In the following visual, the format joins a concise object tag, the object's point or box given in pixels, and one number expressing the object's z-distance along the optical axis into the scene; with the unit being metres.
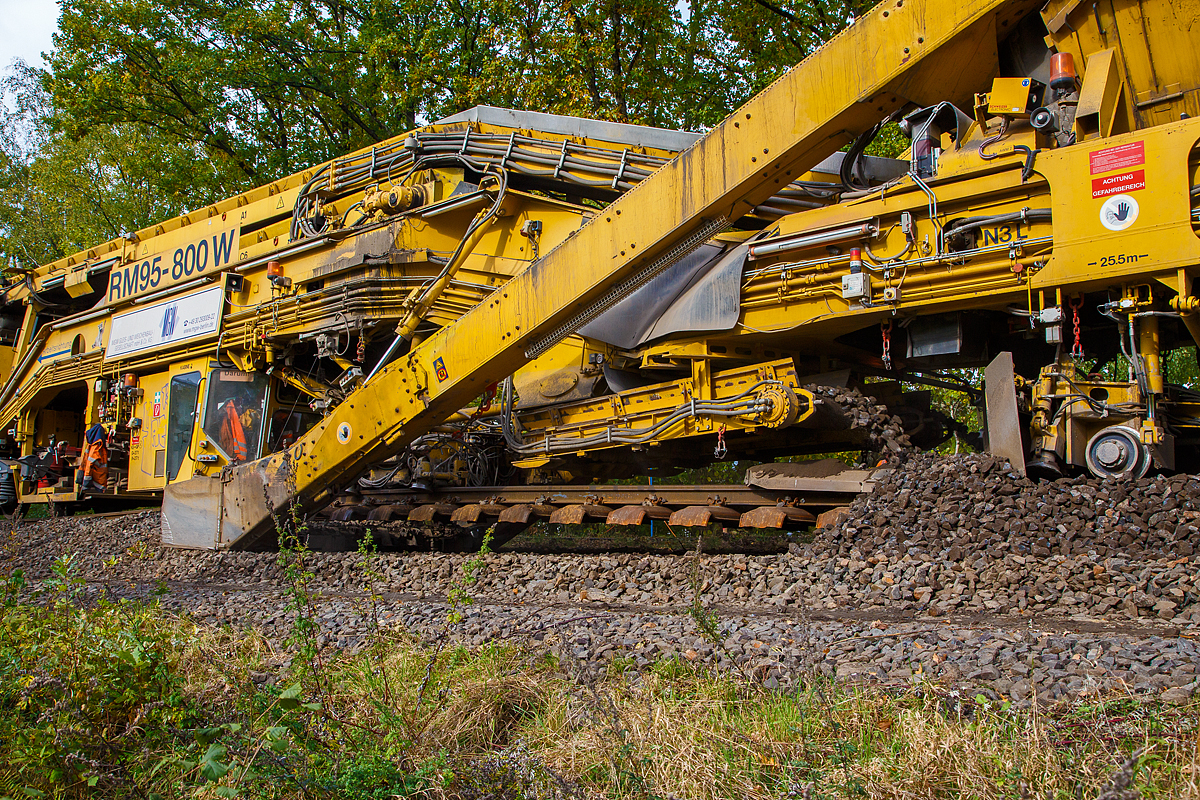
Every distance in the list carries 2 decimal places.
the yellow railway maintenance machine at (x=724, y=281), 5.50
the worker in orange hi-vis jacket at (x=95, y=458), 12.13
